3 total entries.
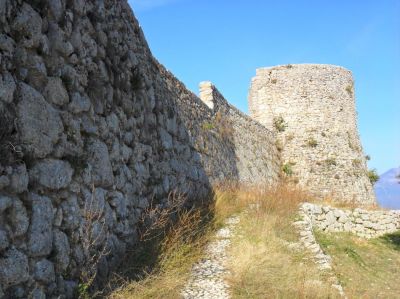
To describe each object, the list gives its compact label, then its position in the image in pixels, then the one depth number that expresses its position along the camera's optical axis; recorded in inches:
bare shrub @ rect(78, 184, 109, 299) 144.6
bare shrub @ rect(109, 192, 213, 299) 160.7
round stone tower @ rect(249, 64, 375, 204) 813.2
